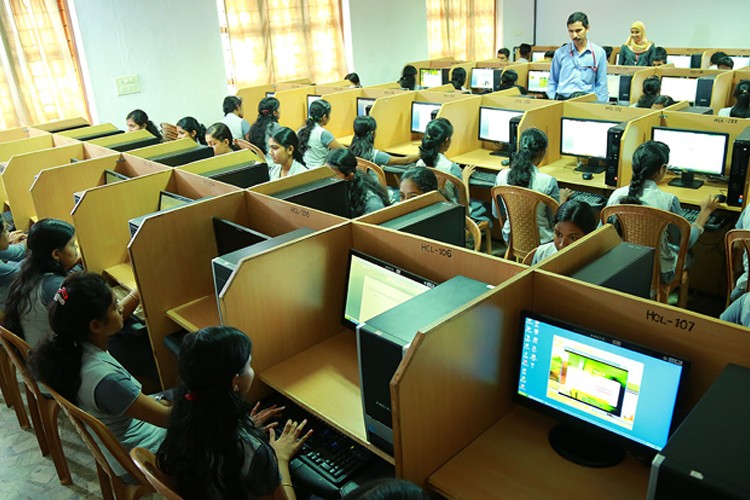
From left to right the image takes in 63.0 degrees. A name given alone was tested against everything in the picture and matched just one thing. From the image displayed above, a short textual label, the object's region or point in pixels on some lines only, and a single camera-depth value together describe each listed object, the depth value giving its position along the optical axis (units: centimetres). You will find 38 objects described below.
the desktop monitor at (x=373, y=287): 188
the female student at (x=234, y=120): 566
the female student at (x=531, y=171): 357
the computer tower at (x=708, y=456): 93
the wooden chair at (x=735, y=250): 251
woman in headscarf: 791
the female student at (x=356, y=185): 292
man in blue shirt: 525
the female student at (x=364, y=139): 452
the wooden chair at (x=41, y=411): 204
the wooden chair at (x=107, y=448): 168
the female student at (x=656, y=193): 300
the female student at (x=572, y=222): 219
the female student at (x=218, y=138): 395
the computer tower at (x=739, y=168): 333
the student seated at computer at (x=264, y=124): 516
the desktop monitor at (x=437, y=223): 217
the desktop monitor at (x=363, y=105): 575
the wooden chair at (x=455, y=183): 359
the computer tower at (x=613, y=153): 381
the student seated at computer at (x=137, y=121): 484
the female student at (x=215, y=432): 147
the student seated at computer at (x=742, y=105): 441
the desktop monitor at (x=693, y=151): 367
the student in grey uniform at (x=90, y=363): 178
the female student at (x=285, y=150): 345
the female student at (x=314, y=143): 473
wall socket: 621
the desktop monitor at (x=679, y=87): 602
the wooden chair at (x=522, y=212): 322
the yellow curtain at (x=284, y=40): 728
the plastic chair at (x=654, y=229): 281
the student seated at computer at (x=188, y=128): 464
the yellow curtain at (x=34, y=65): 570
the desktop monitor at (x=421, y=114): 529
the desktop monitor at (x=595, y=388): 140
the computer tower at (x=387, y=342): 143
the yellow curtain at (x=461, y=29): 961
